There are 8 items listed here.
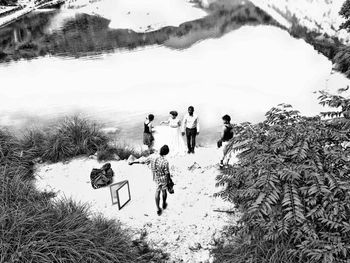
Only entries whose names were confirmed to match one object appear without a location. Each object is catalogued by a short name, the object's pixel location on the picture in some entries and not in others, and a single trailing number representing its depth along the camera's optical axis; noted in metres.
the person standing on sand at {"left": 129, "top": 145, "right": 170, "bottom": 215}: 6.60
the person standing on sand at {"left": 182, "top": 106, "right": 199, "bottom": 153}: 9.35
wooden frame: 7.39
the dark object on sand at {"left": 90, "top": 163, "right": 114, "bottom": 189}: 8.40
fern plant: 3.96
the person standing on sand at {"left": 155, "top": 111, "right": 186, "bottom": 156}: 9.84
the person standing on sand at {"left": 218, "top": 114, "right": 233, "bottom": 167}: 8.69
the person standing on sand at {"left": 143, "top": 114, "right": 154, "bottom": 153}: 10.09
